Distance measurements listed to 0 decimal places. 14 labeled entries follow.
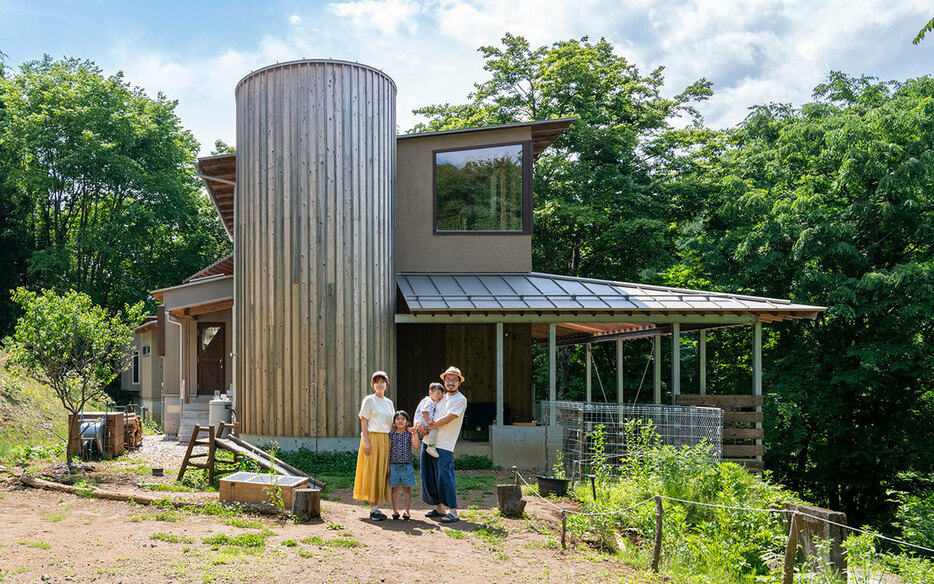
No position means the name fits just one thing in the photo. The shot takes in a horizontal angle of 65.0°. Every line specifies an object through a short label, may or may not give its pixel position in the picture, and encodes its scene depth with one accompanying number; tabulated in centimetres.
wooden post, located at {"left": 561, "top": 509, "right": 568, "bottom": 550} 717
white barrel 1480
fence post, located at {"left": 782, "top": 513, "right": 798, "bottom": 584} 555
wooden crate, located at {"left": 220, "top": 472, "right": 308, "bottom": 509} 801
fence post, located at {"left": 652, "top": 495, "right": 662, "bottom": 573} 669
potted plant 994
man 784
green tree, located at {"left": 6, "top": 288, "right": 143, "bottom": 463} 1092
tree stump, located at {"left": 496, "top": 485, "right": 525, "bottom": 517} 842
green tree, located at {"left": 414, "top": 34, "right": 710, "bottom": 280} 2294
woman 800
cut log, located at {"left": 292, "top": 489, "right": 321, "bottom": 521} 767
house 1294
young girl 798
